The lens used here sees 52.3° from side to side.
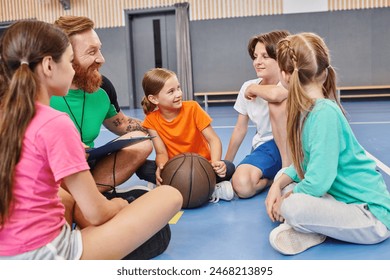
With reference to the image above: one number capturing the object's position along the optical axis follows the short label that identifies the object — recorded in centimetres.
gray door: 1031
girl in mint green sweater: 170
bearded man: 234
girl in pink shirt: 119
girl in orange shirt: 272
